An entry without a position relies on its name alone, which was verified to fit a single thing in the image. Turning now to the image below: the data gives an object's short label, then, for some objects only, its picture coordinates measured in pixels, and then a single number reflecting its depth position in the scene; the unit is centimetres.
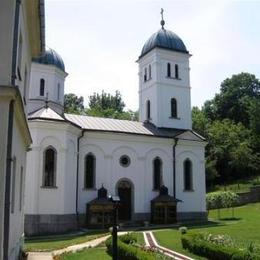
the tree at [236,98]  5528
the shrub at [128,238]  1412
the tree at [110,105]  4931
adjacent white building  733
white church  2200
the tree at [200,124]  4818
